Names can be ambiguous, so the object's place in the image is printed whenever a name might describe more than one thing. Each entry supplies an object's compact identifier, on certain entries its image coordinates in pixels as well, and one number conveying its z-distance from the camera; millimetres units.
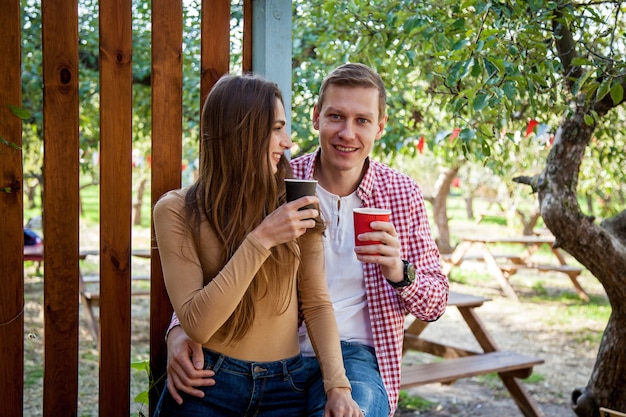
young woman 2072
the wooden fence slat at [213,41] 2432
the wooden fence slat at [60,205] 2160
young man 2412
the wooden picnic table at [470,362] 4219
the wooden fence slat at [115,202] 2246
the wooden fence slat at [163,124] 2334
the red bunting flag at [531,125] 4336
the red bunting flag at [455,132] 3619
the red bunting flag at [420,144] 4926
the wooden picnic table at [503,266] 9633
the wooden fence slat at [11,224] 2123
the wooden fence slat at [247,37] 2549
